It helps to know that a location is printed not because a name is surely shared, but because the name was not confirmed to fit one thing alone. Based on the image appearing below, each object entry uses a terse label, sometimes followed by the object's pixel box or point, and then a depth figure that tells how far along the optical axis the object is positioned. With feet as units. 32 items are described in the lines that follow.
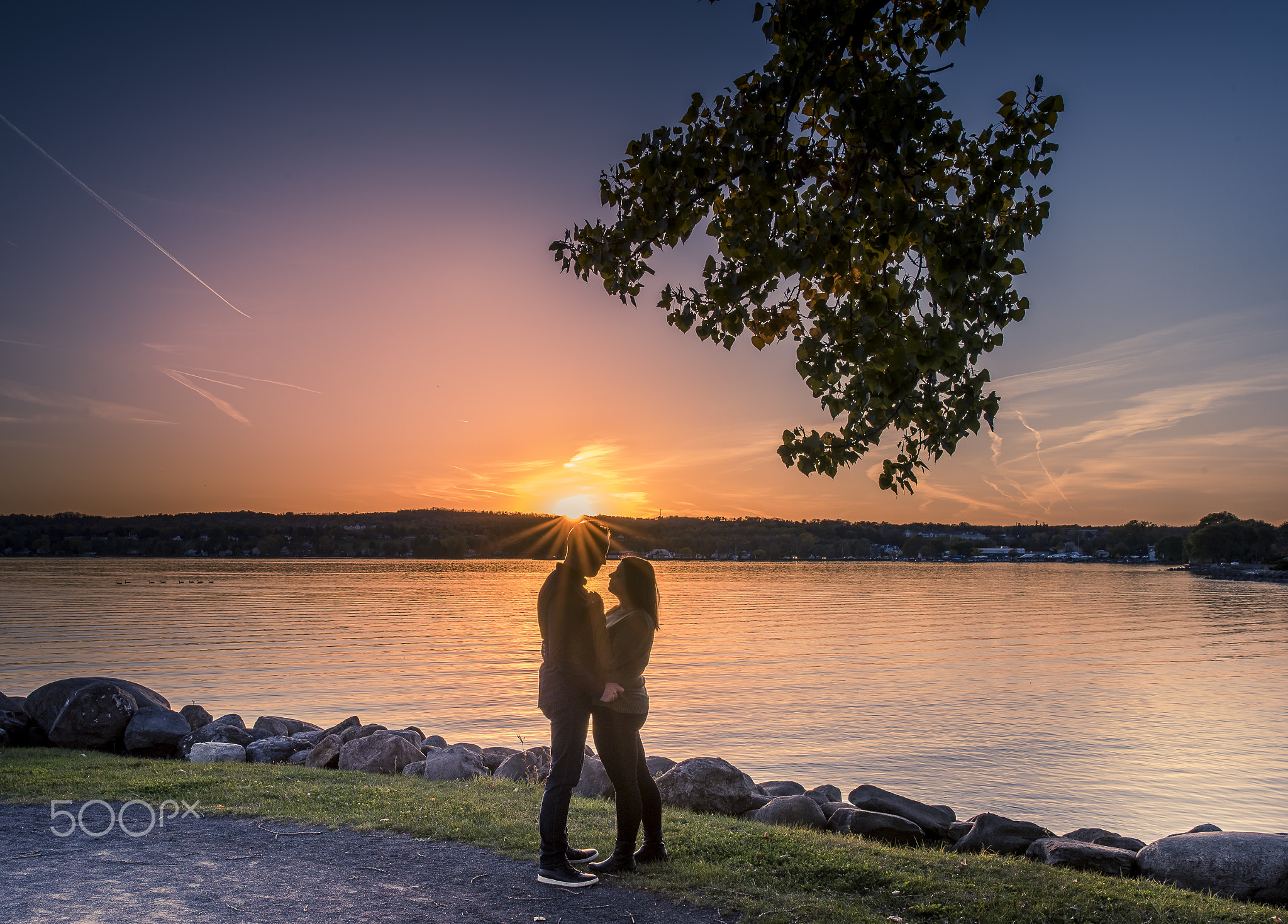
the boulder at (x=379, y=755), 36.14
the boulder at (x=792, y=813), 28.86
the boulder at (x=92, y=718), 38.96
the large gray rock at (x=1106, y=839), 30.55
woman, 19.11
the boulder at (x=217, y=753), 37.88
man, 18.72
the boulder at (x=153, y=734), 39.47
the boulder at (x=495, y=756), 39.01
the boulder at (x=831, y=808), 31.19
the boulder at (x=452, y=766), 33.91
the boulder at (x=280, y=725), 48.39
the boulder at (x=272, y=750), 39.27
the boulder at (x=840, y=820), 29.45
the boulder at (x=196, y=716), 47.88
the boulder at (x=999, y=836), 27.58
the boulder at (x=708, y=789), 31.30
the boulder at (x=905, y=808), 30.40
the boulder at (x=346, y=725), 44.18
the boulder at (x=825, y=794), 36.19
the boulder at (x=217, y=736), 40.14
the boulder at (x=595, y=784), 30.63
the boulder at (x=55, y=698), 40.04
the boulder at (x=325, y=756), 37.88
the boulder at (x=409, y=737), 38.41
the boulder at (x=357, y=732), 41.67
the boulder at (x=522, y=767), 34.63
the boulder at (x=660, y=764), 37.81
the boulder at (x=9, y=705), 40.63
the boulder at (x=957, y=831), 30.25
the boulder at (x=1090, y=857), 24.04
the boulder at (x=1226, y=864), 22.39
